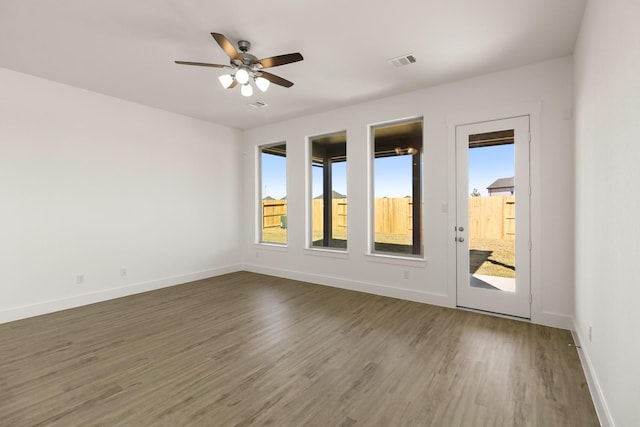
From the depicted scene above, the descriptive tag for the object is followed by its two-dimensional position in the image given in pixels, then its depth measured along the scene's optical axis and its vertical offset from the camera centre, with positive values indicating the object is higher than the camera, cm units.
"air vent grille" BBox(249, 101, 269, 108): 481 +175
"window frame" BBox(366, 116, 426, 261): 443 +13
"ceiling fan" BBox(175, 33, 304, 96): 274 +144
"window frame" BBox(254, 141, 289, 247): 636 +32
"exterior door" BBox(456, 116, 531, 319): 358 -4
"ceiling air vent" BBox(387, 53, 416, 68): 333 +173
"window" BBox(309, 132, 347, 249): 545 +44
